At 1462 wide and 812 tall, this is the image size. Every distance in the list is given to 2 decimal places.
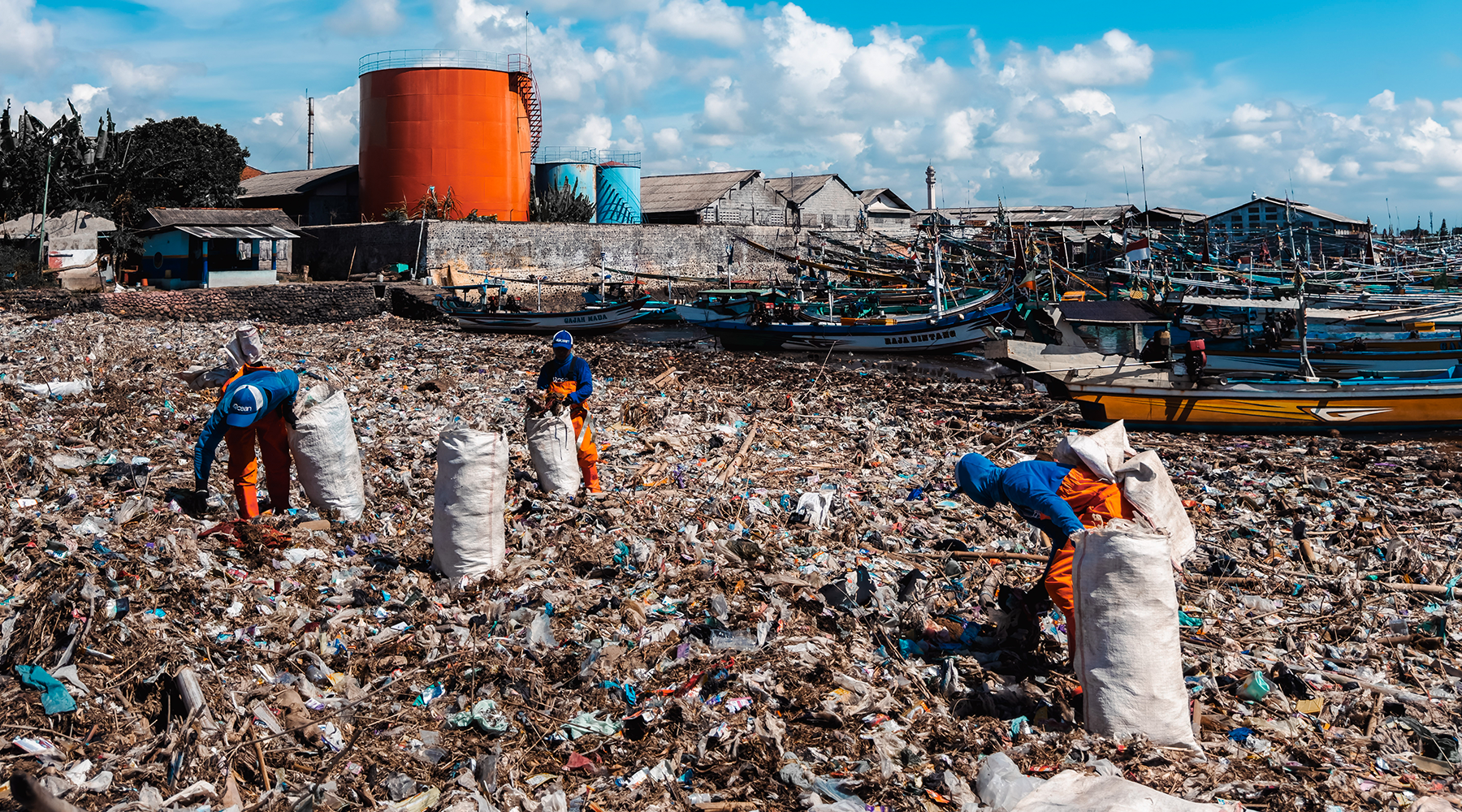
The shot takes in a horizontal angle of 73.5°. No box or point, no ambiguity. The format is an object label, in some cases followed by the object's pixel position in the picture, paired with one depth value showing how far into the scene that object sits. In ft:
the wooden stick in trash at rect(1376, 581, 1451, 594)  19.39
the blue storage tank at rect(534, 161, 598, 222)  125.59
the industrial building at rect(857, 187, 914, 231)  159.84
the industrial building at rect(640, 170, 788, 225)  135.13
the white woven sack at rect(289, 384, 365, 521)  20.08
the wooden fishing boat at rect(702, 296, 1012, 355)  69.62
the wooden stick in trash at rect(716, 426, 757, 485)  27.71
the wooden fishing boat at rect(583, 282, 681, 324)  83.41
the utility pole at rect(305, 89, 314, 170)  160.06
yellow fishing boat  39.63
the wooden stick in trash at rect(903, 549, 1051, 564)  20.39
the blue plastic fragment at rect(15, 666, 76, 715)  12.48
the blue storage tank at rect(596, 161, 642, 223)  128.47
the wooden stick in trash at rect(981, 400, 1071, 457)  35.62
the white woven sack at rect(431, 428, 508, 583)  17.38
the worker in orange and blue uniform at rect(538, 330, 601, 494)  24.66
